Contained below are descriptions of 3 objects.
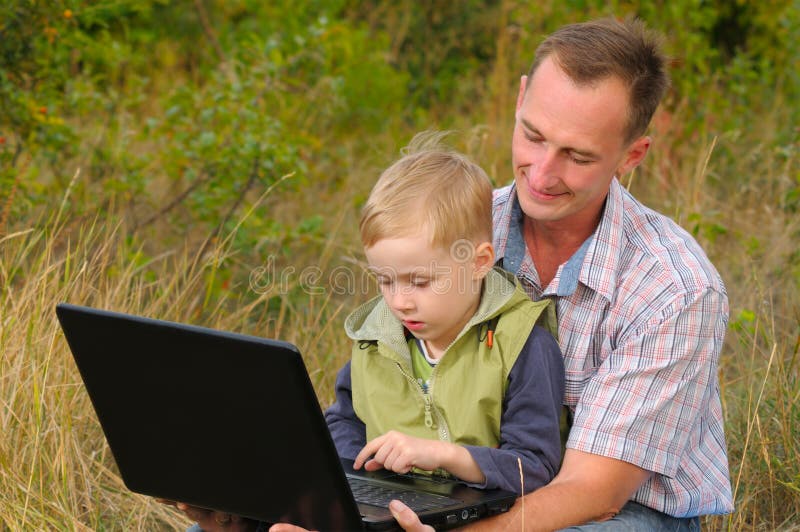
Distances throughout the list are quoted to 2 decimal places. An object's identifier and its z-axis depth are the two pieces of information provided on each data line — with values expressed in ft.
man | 18.30
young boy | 17.78
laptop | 14.75
